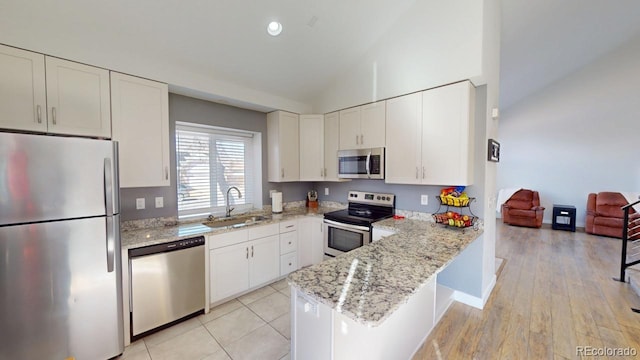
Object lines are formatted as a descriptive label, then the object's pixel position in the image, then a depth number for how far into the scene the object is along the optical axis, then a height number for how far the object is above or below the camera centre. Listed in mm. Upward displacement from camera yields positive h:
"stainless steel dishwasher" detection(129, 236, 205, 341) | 2064 -1018
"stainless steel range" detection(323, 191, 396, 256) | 2857 -577
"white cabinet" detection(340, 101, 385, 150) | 2992 +631
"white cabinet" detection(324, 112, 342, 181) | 3484 +443
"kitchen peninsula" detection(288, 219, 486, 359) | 1129 -582
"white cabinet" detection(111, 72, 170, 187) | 2180 +442
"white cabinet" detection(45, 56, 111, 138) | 1852 +620
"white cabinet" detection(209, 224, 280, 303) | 2545 -1005
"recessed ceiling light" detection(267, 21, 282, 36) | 2445 +1523
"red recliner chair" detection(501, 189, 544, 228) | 6035 -930
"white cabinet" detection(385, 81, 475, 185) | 2348 +400
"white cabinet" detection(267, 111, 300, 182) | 3504 +415
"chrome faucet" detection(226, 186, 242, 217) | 3219 -456
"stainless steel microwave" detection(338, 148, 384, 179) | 2986 +139
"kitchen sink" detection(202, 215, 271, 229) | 2875 -602
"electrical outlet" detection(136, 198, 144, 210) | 2535 -310
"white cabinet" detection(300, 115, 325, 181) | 3683 +496
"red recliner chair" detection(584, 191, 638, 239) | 5098 -894
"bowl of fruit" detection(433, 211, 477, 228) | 2400 -470
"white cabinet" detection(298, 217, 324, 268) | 3398 -963
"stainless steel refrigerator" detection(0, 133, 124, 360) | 1479 -503
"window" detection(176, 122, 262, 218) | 2969 +80
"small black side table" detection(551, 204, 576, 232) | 5684 -1064
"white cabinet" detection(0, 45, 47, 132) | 1681 +611
